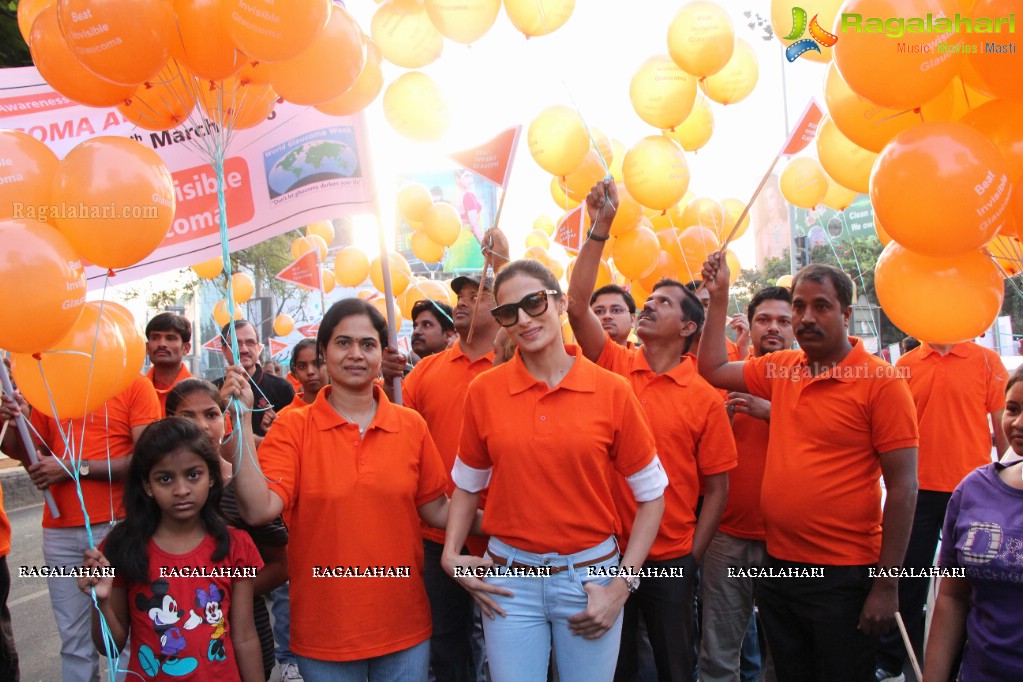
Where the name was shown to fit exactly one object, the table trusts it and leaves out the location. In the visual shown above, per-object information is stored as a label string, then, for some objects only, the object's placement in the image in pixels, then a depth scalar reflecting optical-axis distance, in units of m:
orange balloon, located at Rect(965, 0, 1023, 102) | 2.16
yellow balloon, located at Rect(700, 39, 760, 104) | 5.59
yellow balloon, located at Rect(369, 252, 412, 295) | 9.12
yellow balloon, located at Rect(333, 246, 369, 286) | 10.76
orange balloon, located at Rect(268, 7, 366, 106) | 3.02
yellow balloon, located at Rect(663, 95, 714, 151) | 6.34
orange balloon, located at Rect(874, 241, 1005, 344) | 2.47
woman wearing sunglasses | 2.34
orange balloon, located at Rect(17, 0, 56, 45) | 3.34
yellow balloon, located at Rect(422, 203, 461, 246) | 8.51
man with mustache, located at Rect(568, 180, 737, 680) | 3.10
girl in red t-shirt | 2.42
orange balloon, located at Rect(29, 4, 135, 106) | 2.75
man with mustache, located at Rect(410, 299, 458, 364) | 4.72
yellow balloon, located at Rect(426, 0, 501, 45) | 3.90
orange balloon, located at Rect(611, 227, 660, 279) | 6.39
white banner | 3.79
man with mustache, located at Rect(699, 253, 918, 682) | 2.85
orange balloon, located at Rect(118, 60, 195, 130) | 3.15
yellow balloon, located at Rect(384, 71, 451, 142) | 4.73
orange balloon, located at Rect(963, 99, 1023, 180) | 2.35
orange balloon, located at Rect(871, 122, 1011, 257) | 2.20
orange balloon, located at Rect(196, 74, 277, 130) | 3.16
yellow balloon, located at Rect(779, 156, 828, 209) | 5.84
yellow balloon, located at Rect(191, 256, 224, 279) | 6.32
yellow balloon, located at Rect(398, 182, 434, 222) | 8.72
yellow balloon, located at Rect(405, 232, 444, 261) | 9.02
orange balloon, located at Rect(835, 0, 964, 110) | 2.21
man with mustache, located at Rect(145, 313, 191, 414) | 4.48
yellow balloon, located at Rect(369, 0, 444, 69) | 4.20
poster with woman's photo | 30.64
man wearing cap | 3.40
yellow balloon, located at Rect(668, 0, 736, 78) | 4.90
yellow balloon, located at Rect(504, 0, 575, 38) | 4.16
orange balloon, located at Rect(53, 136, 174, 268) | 2.63
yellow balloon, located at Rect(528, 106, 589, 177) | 5.42
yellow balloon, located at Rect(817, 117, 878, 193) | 3.36
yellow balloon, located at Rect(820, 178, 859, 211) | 5.70
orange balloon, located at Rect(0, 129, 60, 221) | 2.64
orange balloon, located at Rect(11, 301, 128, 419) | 2.75
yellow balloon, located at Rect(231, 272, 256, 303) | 10.26
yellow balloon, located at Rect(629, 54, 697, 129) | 5.33
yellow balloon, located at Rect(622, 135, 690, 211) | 5.55
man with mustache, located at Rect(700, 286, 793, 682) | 3.62
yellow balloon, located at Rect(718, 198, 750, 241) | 7.04
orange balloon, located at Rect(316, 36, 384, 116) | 3.71
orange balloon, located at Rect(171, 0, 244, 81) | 2.76
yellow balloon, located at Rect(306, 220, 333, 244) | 9.44
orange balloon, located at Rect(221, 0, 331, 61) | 2.63
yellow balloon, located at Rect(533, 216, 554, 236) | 12.15
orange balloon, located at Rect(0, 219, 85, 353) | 2.42
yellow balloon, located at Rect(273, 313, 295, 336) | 14.77
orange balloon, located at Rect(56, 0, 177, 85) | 2.52
